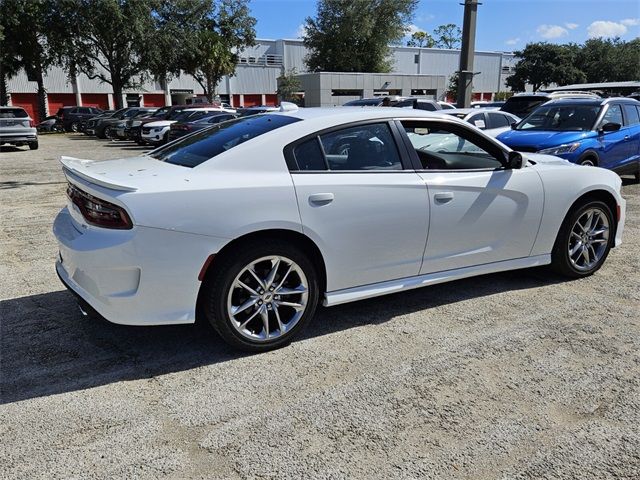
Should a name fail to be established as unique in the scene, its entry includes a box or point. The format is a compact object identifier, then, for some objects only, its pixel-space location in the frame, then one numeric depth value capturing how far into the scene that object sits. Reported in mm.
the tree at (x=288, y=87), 57625
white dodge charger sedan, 3240
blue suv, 8969
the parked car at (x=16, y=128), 19578
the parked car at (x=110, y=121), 26406
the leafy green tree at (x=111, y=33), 32281
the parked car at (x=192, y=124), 18438
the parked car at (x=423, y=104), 17970
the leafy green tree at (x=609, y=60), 64375
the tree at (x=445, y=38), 110188
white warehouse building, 46688
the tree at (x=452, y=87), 66188
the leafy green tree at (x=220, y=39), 39875
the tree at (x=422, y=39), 110750
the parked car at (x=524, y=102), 16422
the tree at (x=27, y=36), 32812
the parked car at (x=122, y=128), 25200
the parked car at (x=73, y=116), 34625
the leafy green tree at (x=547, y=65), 63375
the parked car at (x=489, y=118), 11922
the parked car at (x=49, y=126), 36569
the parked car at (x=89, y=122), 30328
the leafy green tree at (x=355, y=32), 51562
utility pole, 13820
